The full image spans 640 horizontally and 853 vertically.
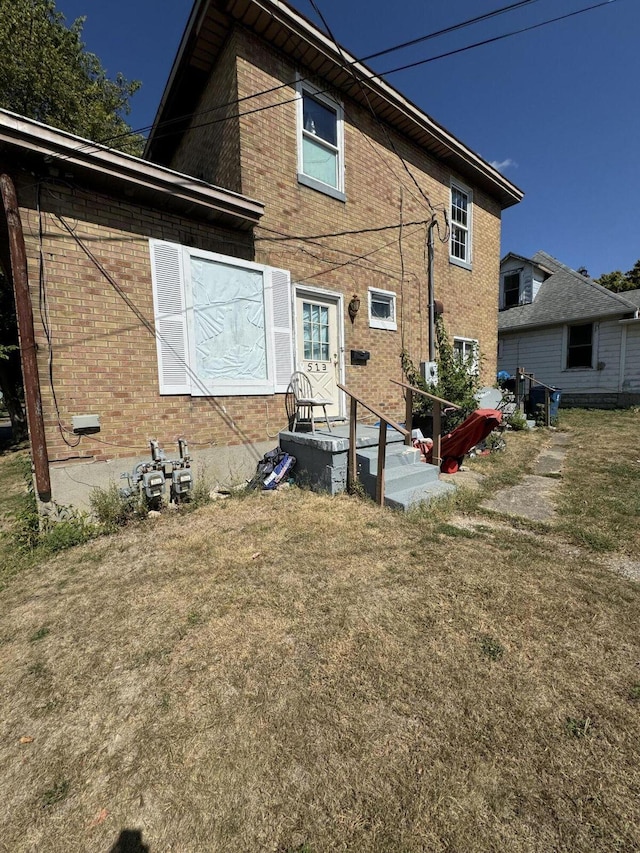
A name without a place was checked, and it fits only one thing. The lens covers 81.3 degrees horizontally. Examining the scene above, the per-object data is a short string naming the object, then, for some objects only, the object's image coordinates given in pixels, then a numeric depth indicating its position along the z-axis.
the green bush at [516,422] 9.43
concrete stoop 4.58
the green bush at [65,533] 3.80
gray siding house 12.59
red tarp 5.05
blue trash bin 10.19
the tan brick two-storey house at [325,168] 5.54
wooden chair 6.04
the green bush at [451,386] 7.36
